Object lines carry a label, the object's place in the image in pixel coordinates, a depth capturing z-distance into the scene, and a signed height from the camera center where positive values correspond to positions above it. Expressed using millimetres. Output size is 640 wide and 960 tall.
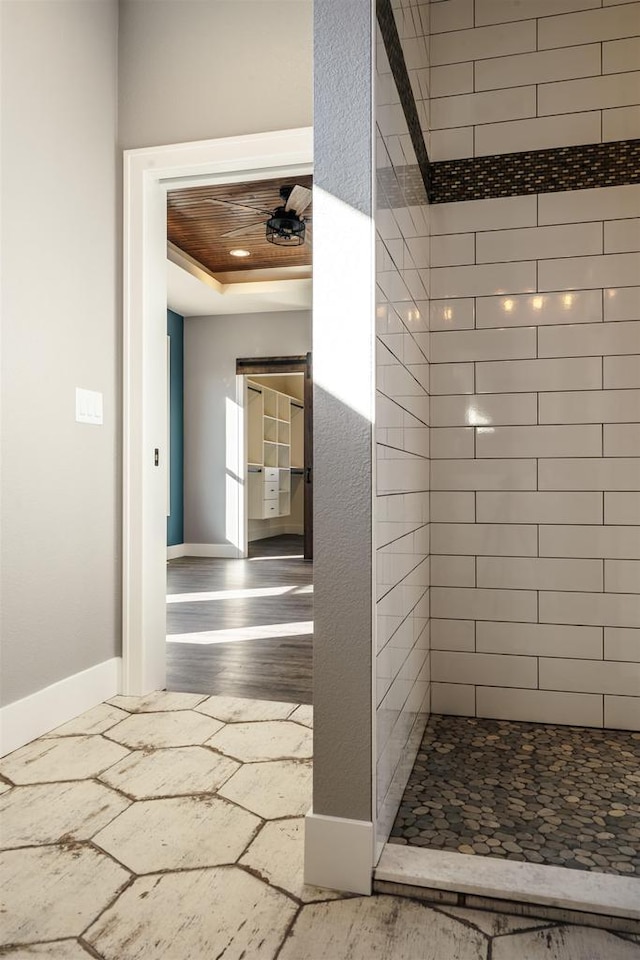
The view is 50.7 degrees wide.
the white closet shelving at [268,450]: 8531 +471
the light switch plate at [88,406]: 2418 +289
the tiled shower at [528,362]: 2230 +415
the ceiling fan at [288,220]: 4089 +1701
